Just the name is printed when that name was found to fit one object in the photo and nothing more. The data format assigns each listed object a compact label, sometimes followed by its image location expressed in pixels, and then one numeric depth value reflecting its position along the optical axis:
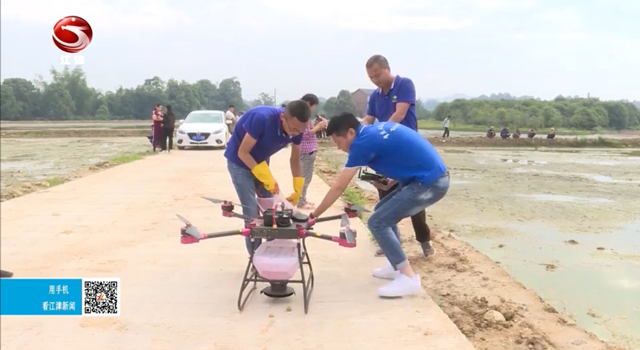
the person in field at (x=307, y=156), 6.57
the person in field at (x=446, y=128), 28.21
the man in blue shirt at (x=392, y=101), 4.37
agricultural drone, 3.29
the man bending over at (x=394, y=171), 3.49
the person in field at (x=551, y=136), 27.61
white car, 15.95
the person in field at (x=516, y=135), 27.87
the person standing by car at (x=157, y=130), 14.14
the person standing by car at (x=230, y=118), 17.57
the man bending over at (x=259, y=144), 3.56
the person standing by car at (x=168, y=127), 13.88
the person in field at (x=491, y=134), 27.81
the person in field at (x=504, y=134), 28.19
